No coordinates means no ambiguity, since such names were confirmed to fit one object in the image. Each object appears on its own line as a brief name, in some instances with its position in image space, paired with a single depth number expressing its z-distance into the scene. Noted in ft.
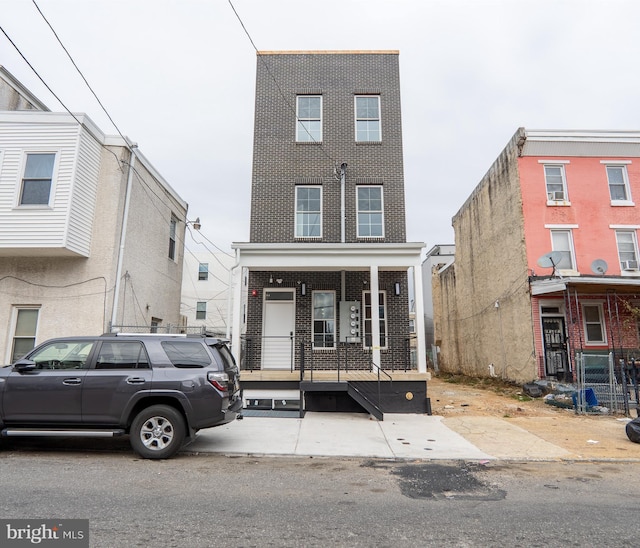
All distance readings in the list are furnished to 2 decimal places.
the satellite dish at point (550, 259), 46.55
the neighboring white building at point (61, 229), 32.37
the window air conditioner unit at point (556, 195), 52.28
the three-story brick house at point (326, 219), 35.47
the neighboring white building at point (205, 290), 92.12
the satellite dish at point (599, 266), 46.75
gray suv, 20.07
